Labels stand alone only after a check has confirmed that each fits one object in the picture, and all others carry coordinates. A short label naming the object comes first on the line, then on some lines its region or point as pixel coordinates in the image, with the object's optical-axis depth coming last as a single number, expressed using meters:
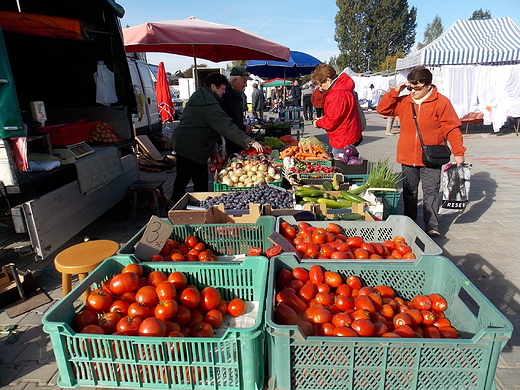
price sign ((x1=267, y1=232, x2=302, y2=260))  2.27
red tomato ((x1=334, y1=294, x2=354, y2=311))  1.87
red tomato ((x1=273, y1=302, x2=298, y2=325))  1.69
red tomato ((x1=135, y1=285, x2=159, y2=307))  1.87
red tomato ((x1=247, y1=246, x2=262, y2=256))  2.44
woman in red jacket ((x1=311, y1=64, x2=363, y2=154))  4.84
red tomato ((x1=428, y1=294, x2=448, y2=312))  1.90
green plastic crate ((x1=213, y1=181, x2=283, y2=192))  4.30
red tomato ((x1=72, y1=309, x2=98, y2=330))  1.70
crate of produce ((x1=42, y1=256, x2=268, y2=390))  1.45
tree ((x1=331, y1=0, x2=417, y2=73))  47.69
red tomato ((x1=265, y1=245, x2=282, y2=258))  2.25
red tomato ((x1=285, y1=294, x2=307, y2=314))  1.85
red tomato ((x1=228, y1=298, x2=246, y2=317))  2.01
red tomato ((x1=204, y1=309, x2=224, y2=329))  1.91
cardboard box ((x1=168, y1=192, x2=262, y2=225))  3.05
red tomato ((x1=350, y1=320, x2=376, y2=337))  1.60
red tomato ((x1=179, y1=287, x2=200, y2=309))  1.94
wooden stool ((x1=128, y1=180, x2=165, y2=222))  5.43
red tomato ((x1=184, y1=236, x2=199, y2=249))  2.77
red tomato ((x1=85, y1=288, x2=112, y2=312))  1.83
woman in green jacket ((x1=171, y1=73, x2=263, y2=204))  4.54
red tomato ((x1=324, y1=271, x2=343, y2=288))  2.03
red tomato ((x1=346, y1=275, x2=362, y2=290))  2.04
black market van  3.23
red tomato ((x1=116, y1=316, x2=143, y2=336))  1.64
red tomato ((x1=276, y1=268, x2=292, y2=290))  2.07
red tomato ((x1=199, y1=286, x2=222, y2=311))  1.98
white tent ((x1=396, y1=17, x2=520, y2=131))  12.48
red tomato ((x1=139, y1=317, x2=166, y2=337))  1.61
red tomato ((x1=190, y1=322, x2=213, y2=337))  1.78
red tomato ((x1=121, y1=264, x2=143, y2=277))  2.07
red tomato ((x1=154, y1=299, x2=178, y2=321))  1.77
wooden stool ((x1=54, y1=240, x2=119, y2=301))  2.66
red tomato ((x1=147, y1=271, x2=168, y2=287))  2.04
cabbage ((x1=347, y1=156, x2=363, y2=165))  4.81
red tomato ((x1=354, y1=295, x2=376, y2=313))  1.80
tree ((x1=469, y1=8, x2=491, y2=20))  71.65
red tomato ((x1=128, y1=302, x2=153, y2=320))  1.78
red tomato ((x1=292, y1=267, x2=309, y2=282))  2.08
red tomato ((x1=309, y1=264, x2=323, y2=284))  2.04
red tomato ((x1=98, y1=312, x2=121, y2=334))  1.70
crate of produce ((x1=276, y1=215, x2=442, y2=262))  2.79
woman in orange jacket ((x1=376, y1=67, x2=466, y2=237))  3.94
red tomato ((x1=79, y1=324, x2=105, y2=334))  1.60
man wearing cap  6.10
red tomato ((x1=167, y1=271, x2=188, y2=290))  2.01
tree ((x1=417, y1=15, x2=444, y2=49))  72.88
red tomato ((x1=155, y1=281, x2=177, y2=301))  1.88
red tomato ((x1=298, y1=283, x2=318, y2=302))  1.94
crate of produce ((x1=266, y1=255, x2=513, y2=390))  1.36
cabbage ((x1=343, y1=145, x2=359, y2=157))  4.85
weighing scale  4.23
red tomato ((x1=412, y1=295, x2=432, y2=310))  1.91
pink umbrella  5.02
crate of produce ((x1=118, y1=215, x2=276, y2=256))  2.86
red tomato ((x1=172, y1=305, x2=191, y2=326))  1.84
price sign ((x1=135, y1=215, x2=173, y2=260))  2.41
